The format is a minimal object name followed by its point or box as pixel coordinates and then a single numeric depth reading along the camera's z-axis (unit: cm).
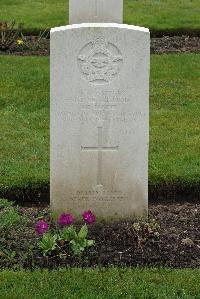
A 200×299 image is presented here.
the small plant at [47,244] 591
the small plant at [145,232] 625
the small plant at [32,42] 1320
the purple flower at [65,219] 607
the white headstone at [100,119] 622
